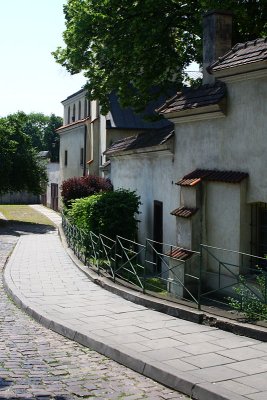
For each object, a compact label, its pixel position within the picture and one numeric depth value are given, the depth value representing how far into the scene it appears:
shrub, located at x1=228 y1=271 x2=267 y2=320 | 9.08
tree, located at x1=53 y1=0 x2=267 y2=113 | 20.20
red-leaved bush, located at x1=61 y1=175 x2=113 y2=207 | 29.03
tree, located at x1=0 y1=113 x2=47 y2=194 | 39.41
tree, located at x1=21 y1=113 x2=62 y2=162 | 100.31
